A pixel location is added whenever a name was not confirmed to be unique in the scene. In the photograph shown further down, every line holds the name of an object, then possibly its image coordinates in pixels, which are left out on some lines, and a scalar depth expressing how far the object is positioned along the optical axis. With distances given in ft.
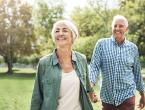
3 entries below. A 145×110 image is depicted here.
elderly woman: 7.45
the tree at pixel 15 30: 78.29
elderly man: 9.82
